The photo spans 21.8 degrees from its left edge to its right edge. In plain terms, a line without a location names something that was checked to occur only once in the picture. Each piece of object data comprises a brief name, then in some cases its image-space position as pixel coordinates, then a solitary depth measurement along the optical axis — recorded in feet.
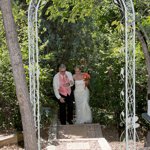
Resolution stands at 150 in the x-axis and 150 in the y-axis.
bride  31.81
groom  30.99
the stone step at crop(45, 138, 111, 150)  24.30
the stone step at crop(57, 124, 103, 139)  28.30
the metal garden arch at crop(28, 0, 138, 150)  21.16
